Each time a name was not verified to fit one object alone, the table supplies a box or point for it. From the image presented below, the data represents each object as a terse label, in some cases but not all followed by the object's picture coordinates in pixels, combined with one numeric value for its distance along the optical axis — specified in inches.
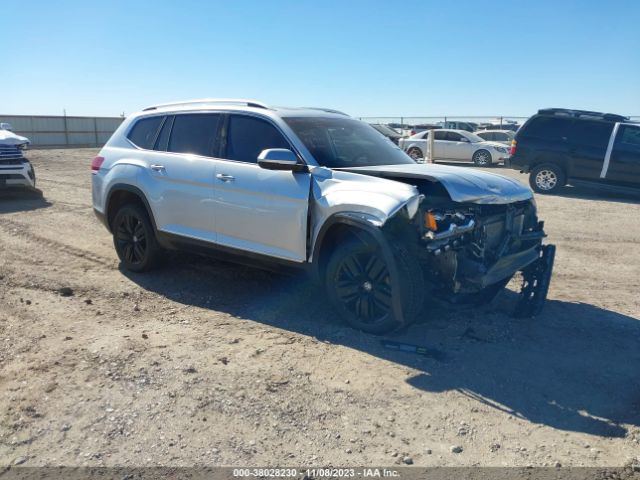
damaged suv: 174.6
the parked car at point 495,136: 1072.2
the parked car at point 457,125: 1307.8
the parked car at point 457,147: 877.8
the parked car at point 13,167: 445.1
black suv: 532.7
